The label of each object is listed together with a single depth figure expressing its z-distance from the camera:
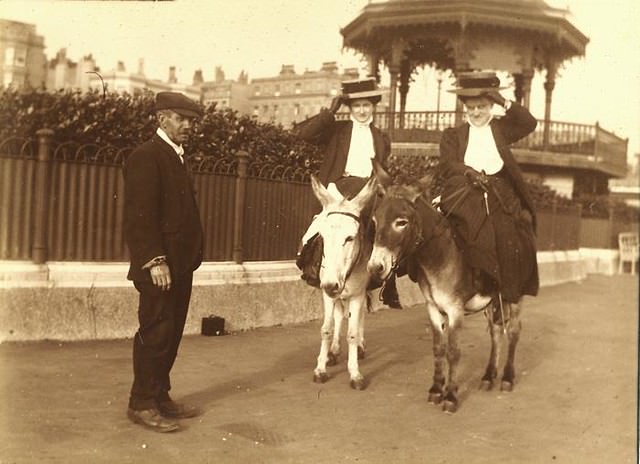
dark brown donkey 5.32
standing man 4.81
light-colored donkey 5.62
